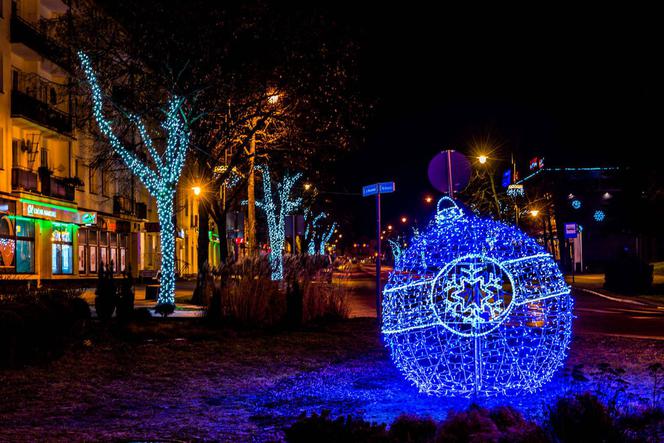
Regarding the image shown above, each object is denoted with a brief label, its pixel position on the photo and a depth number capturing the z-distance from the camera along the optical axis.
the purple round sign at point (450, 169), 10.17
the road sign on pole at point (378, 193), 14.10
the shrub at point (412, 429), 4.81
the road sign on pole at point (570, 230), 34.60
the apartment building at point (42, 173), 30.45
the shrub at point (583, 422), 4.63
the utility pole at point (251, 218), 29.73
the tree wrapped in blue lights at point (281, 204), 37.00
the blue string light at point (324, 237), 78.53
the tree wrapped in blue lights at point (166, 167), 20.72
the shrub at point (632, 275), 29.86
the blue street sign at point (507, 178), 62.89
